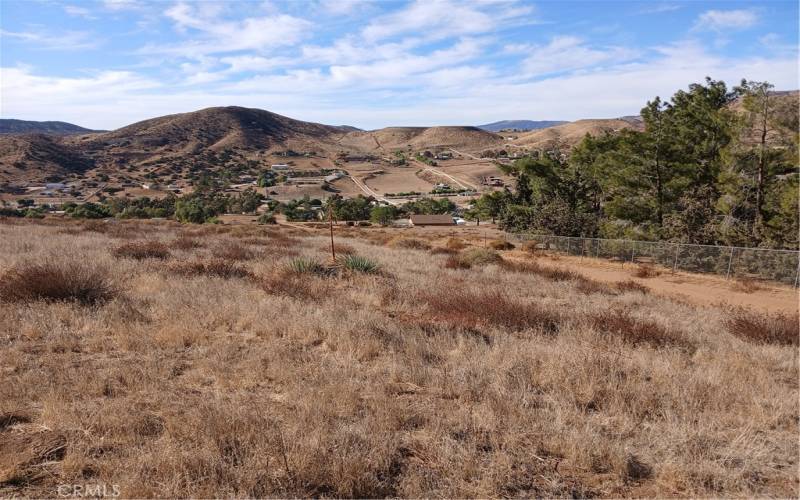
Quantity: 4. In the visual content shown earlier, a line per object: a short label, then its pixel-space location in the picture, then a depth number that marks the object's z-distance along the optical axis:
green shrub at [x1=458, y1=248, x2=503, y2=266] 21.22
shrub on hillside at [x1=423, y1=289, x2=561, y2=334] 8.35
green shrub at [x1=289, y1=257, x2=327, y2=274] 13.05
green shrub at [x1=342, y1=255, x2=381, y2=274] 13.85
